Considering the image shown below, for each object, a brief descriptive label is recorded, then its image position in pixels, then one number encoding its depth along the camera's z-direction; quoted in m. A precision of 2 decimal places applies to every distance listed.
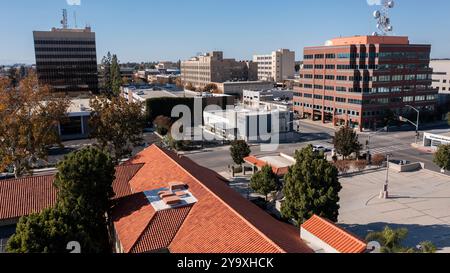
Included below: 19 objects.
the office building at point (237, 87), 118.75
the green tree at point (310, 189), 23.58
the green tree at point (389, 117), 68.98
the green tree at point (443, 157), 38.11
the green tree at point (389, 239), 18.03
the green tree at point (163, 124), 63.88
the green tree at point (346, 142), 43.12
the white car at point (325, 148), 52.62
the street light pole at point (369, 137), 54.88
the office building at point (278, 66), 154.12
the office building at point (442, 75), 99.07
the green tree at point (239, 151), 41.44
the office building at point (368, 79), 68.36
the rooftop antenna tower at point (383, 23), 72.06
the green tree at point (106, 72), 110.31
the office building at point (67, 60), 104.62
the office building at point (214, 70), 139.50
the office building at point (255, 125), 58.06
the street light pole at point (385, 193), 33.84
